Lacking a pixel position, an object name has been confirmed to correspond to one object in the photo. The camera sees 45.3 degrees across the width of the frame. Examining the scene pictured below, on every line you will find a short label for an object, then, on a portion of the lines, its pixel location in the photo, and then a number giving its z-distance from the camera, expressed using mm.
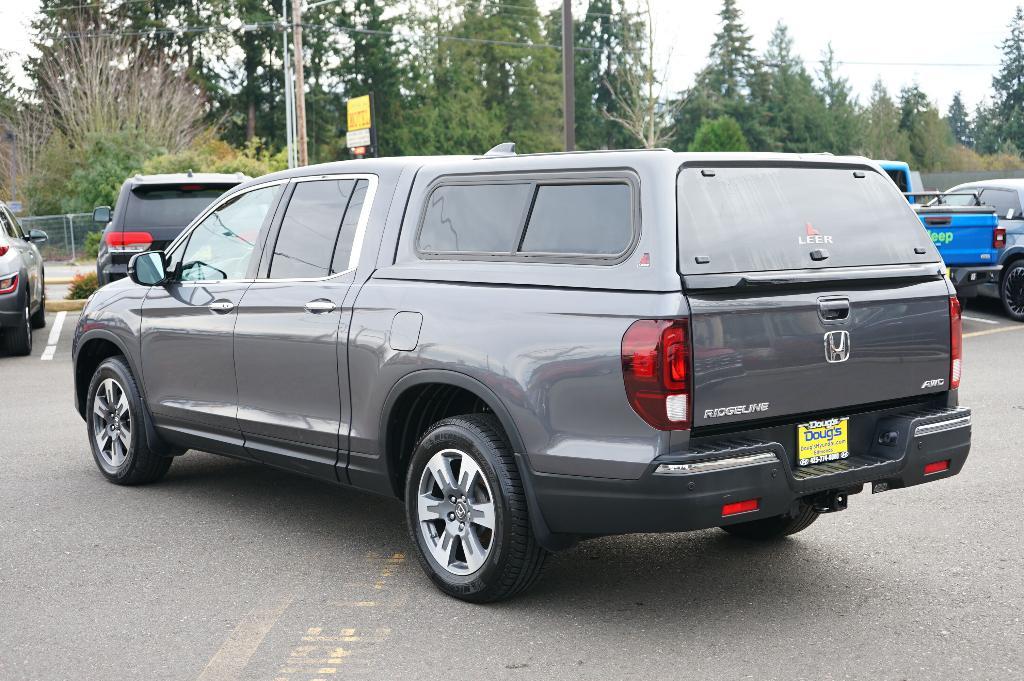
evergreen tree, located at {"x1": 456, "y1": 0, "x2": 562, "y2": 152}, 81938
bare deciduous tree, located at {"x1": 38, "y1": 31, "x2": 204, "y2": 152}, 46250
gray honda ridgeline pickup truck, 4383
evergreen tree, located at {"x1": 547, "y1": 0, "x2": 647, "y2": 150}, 87375
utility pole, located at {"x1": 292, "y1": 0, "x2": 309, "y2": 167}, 32750
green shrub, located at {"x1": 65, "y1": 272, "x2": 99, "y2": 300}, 19556
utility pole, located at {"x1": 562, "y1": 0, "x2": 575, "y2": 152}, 24133
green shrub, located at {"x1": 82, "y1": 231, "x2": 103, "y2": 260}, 39062
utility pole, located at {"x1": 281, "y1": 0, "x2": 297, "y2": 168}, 37706
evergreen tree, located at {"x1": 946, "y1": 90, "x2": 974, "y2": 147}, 150375
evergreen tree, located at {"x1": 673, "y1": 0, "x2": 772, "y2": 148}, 88500
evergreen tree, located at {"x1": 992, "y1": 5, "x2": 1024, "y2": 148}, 111312
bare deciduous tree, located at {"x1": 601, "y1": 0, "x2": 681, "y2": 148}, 48031
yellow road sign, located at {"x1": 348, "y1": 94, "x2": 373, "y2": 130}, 34906
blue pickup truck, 15414
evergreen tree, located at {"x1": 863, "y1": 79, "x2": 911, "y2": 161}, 100125
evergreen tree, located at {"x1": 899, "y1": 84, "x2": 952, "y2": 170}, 100256
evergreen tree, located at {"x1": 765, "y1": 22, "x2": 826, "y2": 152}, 91062
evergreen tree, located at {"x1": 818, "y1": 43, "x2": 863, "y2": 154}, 94688
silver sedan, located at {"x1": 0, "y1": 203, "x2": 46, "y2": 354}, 13297
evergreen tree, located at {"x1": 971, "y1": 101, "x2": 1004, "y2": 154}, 104500
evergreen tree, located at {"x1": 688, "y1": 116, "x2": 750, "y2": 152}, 53344
